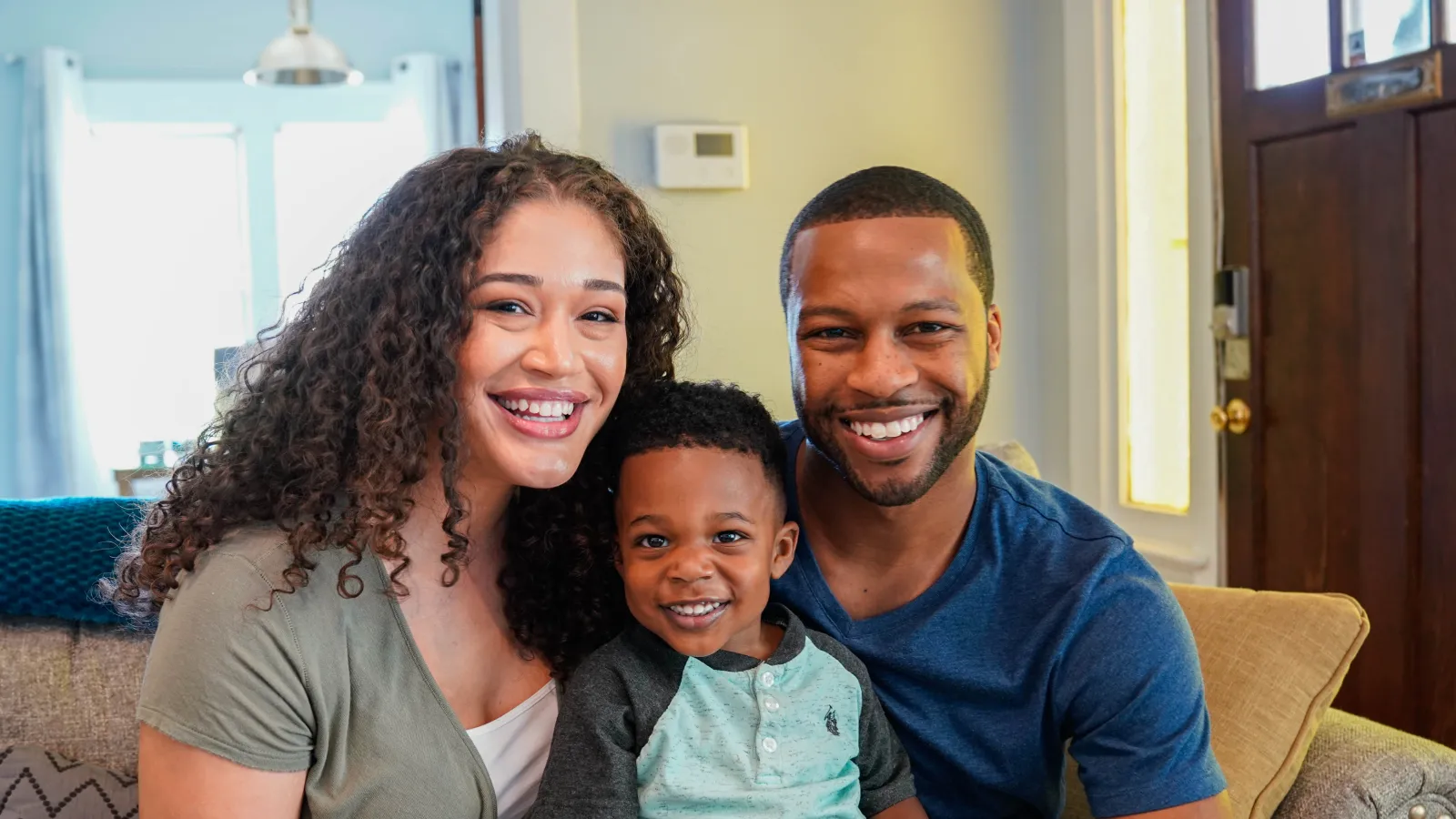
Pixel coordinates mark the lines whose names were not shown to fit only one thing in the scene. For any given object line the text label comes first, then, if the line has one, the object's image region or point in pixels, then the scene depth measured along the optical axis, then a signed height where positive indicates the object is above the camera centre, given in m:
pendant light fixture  3.97 +0.96
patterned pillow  1.51 -0.48
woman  1.21 -0.14
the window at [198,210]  5.92 +0.76
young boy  1.34 -0.35
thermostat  3.21 +0.50
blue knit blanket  1.63 -0.23
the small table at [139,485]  4.33 -0.39
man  1.36 -0.25
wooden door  2.46 -0.06
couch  1.43 -0.40
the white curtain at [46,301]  5.74 +0.35
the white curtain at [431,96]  6.04 +1.26
